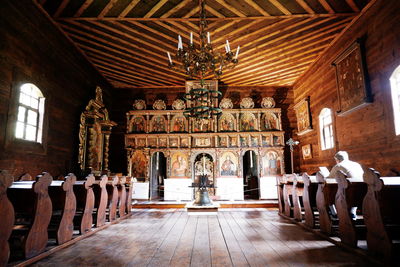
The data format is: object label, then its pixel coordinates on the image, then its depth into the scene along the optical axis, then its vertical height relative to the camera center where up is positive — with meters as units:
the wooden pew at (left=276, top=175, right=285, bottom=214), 6.30 -0.57
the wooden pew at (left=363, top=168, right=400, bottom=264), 2.73 -0.43
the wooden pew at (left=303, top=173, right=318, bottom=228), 4.46 -0.45
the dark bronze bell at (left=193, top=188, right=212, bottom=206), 6.89 -0.70
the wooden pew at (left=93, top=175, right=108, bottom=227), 4.75 -0.50
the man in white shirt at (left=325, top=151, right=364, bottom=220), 4.49 +0.06
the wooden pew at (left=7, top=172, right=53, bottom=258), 2.98 -0.44
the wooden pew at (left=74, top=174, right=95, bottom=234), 4.24 -0.44
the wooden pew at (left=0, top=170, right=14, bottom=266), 2.50 -0.43
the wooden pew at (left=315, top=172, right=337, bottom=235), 3.87 -0.42
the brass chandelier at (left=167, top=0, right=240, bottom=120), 4.75 +2.18
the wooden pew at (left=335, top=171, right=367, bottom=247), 3.33 -0.37
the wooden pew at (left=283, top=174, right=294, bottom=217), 5.69 -0.49
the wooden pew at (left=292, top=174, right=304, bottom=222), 5.14 -0.42
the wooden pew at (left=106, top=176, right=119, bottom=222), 5.37 -0.47
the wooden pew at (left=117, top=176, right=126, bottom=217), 5.98 -0.50
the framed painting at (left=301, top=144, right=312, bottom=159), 9.45 +0.78
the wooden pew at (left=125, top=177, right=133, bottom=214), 6.56 -0.56
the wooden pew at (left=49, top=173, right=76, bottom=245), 3.58 -0.44
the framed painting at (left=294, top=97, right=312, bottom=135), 9.35 +2.16
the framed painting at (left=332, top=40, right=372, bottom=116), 5.83 +2.28
